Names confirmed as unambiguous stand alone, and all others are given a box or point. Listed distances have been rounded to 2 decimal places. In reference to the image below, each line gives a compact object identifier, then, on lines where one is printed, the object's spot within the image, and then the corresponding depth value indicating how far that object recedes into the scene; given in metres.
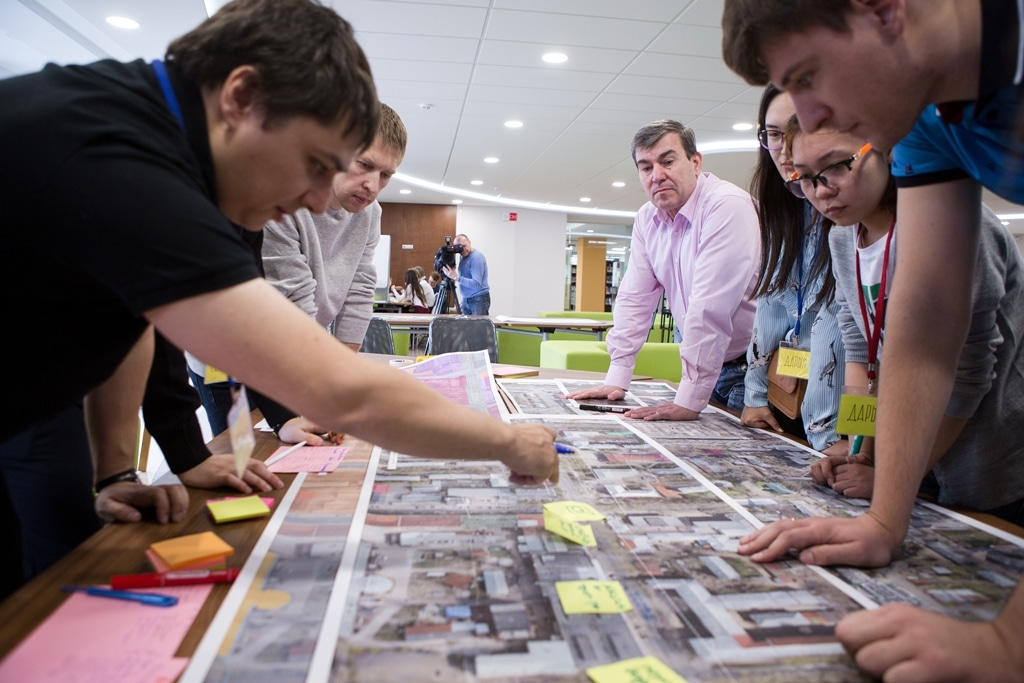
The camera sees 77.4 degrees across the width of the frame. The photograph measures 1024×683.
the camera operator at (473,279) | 9.12
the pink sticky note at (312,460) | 1.09
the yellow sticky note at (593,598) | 0.65
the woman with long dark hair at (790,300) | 1.52
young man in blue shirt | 0.56
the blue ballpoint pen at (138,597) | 0.63
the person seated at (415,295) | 8.78
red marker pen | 0.67
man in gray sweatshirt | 1.63
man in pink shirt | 1.83
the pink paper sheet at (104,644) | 0.52
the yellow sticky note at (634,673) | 0.53
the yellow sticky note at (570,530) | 0.81
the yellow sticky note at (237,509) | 0.85
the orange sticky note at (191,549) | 0.70
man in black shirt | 0.56
